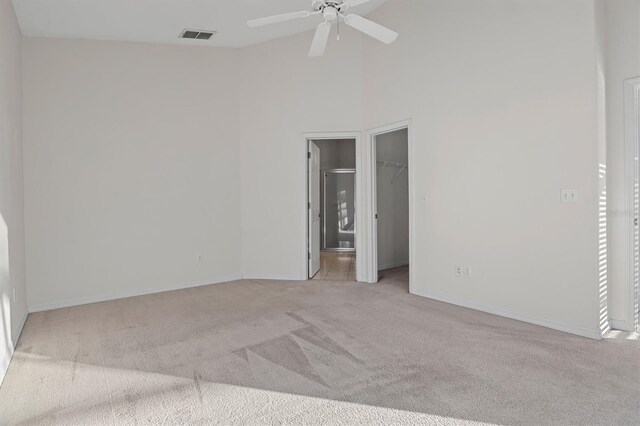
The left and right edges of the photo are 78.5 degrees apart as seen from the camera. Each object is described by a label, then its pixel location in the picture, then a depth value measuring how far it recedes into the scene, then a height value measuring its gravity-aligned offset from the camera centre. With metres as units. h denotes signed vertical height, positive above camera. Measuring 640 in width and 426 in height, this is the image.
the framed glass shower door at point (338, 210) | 8.88 -0.07
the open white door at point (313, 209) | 5.48 -0.03
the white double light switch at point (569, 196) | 3.14 +0.06
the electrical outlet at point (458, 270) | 4.07 -0.68
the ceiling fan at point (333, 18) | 2.86 +1.42
